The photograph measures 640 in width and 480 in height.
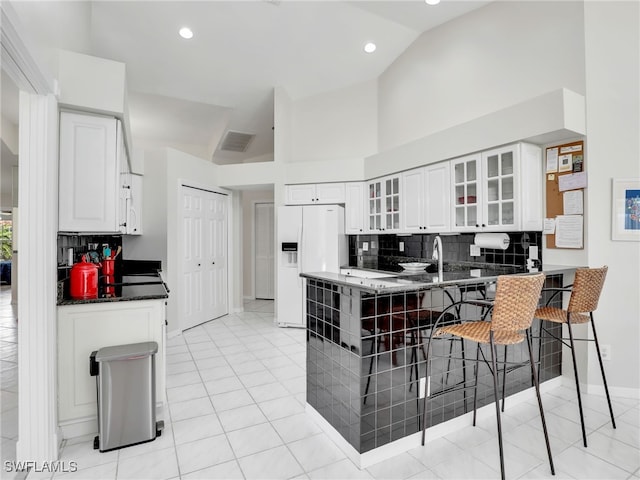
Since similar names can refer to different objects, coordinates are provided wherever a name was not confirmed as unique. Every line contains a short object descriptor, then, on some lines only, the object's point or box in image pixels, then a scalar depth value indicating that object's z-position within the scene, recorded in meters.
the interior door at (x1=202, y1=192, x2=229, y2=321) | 5.47
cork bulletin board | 2.96
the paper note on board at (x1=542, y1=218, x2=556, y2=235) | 3.14
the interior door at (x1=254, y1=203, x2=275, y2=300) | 7.52
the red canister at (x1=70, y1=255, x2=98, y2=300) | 2.44
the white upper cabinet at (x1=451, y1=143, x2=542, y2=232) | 3.12
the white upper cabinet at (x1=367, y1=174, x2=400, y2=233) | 4.64
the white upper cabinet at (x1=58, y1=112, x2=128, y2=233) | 2.41
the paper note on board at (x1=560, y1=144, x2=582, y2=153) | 2.97
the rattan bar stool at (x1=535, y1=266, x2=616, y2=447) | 2.34
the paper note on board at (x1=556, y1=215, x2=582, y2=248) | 2.96
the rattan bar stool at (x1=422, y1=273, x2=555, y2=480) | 1.87
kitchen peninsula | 2.04
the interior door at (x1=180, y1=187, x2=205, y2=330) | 4.98
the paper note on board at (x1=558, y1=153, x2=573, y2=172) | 3.03
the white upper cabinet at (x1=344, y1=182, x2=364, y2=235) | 5.23
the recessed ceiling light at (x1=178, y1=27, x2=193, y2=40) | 4.19
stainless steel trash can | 2.15
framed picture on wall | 2.82
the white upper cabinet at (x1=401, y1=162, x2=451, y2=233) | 3.91
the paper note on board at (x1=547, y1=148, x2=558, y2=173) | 3.12
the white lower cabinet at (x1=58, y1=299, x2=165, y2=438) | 2.27
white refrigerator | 5.07
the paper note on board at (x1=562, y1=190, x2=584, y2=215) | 2.96
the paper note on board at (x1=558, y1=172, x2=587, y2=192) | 2.92
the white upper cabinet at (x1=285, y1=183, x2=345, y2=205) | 5.27
